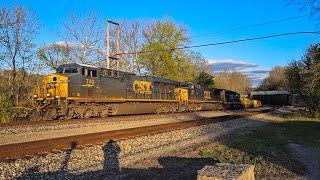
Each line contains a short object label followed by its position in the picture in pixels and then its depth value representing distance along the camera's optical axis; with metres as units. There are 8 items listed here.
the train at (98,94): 16.14
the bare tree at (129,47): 45.22
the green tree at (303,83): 26.31
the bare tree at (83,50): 35.69
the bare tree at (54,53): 29.75
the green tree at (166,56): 43.97
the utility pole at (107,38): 27.80
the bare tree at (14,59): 23.39
